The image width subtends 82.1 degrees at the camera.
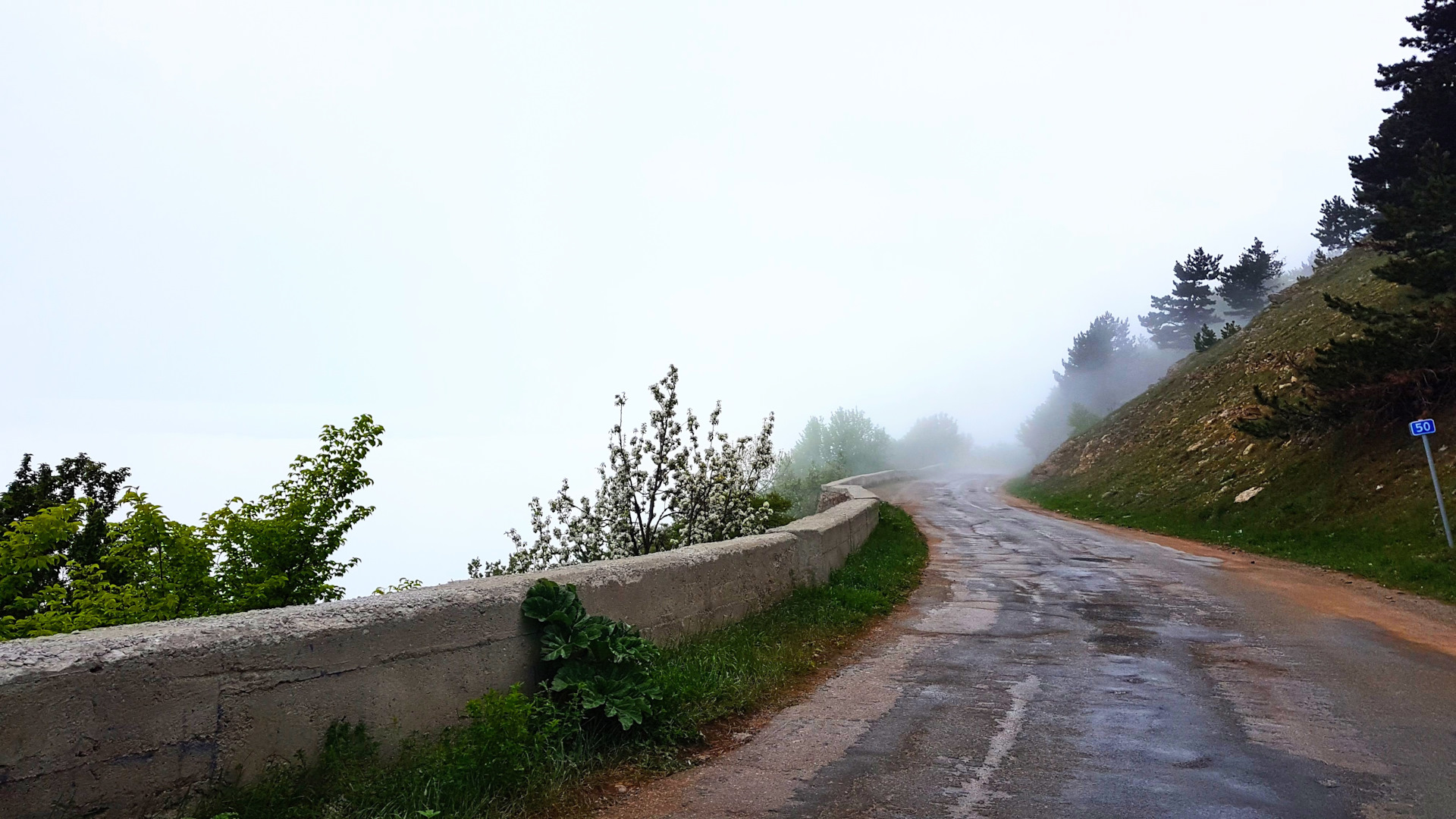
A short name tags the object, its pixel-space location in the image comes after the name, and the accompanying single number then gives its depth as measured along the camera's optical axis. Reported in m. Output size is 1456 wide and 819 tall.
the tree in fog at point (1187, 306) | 65.00
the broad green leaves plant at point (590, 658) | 5.04
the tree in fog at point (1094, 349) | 87.88
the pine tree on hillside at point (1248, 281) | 59.19
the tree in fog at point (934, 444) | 111.38
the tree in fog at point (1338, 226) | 53.06
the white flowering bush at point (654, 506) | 12.91
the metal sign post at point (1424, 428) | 14.15
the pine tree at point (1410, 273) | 16.94
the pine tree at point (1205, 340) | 42.97
